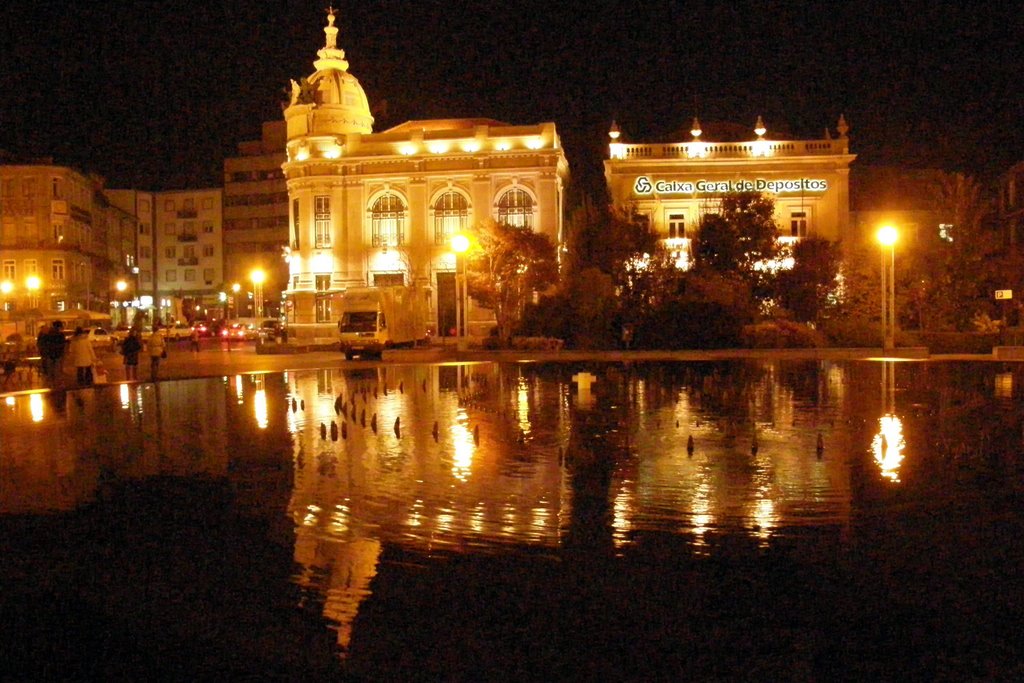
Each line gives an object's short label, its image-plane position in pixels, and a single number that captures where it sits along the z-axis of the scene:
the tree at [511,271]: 48.03
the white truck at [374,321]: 41.28
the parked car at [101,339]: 55.84
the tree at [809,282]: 50.06
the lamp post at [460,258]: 41.47
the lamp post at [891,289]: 39.50
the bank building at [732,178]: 62.38
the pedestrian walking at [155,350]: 31.20
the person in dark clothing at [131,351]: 30.58
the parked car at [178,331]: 72.38
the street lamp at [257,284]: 61.75
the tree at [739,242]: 50.38
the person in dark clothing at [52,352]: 27.12
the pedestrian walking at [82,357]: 27.66
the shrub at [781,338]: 42.28
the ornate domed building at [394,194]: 64.06
